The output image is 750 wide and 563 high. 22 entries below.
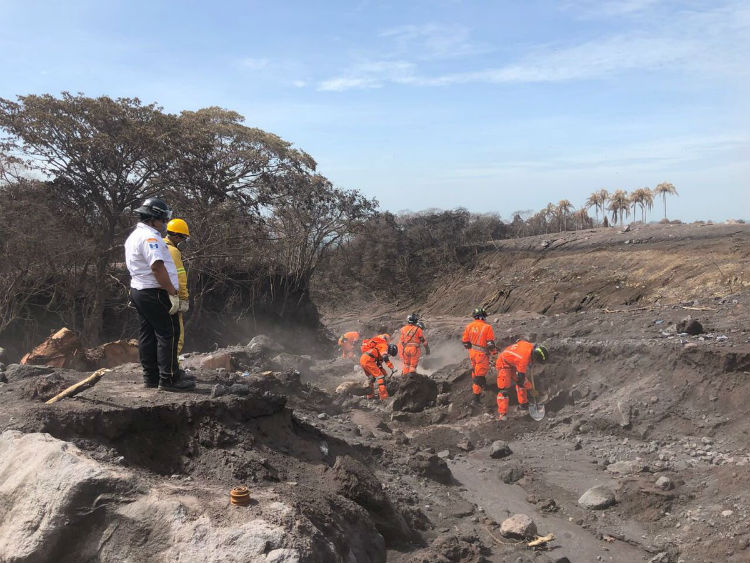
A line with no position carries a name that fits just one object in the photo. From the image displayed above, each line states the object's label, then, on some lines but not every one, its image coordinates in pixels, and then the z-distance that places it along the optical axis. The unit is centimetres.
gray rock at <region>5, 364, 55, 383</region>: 584
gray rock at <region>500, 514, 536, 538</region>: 540
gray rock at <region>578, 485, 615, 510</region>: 649
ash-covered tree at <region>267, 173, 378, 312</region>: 2098
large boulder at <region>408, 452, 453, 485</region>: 663
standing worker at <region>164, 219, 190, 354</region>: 519
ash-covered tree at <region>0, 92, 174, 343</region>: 1443
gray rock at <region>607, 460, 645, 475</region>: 731
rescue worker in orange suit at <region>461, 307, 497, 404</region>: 998
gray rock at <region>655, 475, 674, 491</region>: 660
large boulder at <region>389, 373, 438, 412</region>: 1048
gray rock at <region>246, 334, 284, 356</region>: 1395
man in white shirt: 482
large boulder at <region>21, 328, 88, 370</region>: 853
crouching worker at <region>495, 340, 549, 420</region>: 926
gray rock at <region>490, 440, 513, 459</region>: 823
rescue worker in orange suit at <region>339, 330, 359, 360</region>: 1606
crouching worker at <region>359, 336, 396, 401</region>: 1110
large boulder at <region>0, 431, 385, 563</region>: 310
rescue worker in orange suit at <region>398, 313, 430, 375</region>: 1153
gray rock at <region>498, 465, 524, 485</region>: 735
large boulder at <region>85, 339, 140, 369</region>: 922
